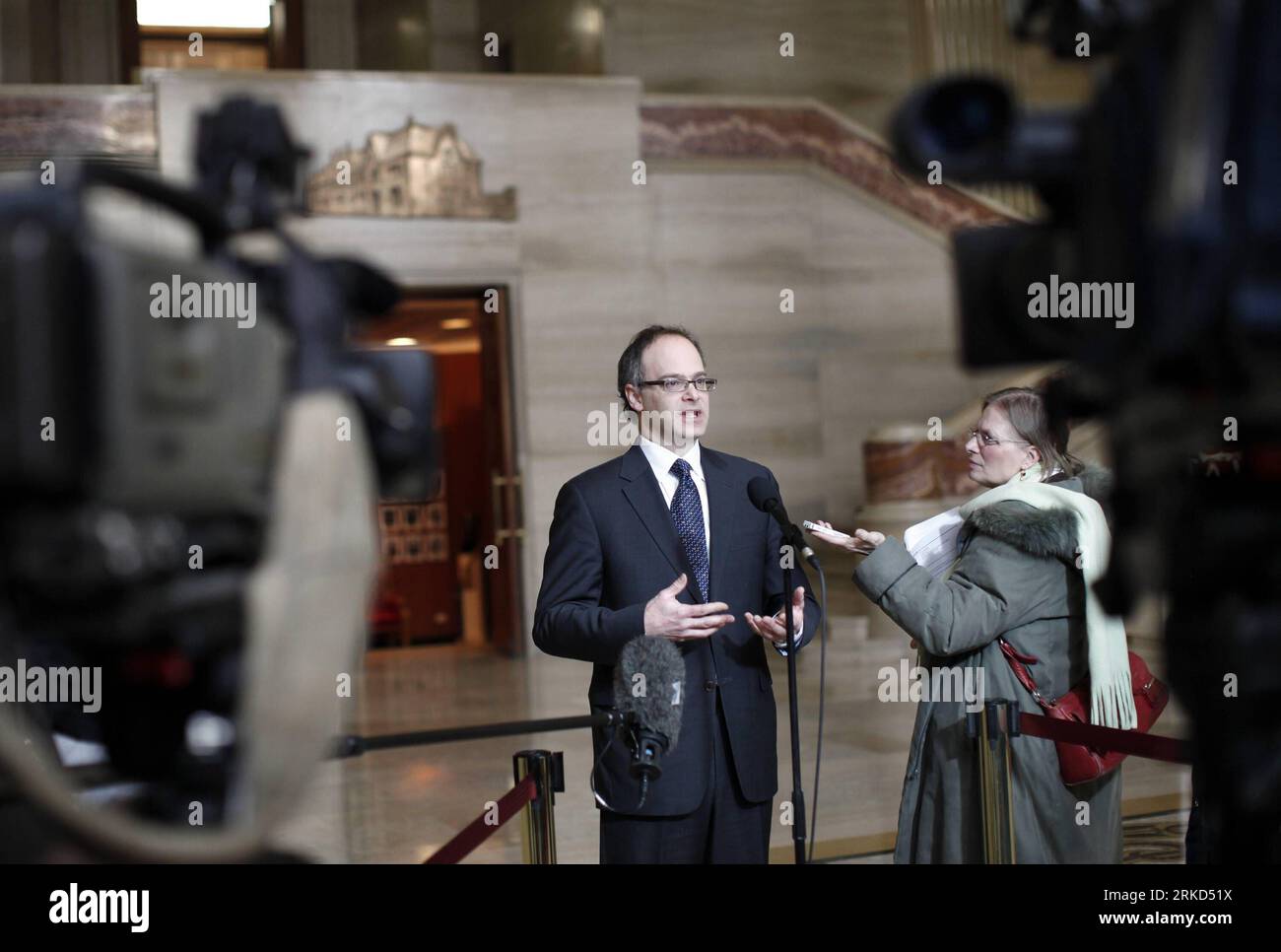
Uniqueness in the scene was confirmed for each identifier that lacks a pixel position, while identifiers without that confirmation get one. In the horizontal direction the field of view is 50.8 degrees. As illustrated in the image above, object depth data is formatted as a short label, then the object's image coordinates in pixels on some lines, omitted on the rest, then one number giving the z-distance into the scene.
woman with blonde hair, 3.90
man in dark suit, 3.48
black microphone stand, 3.21
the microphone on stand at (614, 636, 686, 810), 3.29
